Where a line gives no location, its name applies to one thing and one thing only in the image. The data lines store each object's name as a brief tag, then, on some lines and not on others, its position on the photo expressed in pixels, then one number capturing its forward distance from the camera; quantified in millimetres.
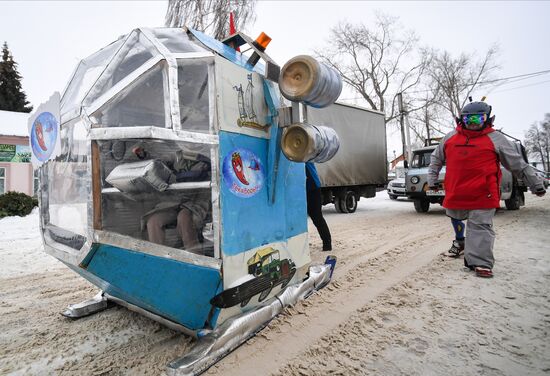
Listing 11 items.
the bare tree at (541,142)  50344
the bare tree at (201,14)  11617
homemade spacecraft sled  1827
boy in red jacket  3387
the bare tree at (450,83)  30266
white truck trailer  8961
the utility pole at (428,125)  31230
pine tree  26109
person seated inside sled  2025
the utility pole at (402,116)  21078
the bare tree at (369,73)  27625
